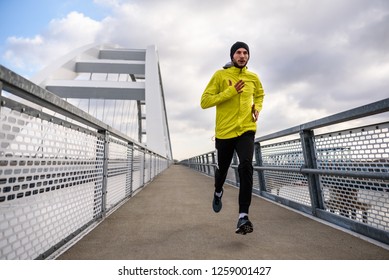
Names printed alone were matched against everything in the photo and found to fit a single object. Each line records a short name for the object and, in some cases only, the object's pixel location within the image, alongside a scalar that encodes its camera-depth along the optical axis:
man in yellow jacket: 2.16
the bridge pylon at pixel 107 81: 11.87
